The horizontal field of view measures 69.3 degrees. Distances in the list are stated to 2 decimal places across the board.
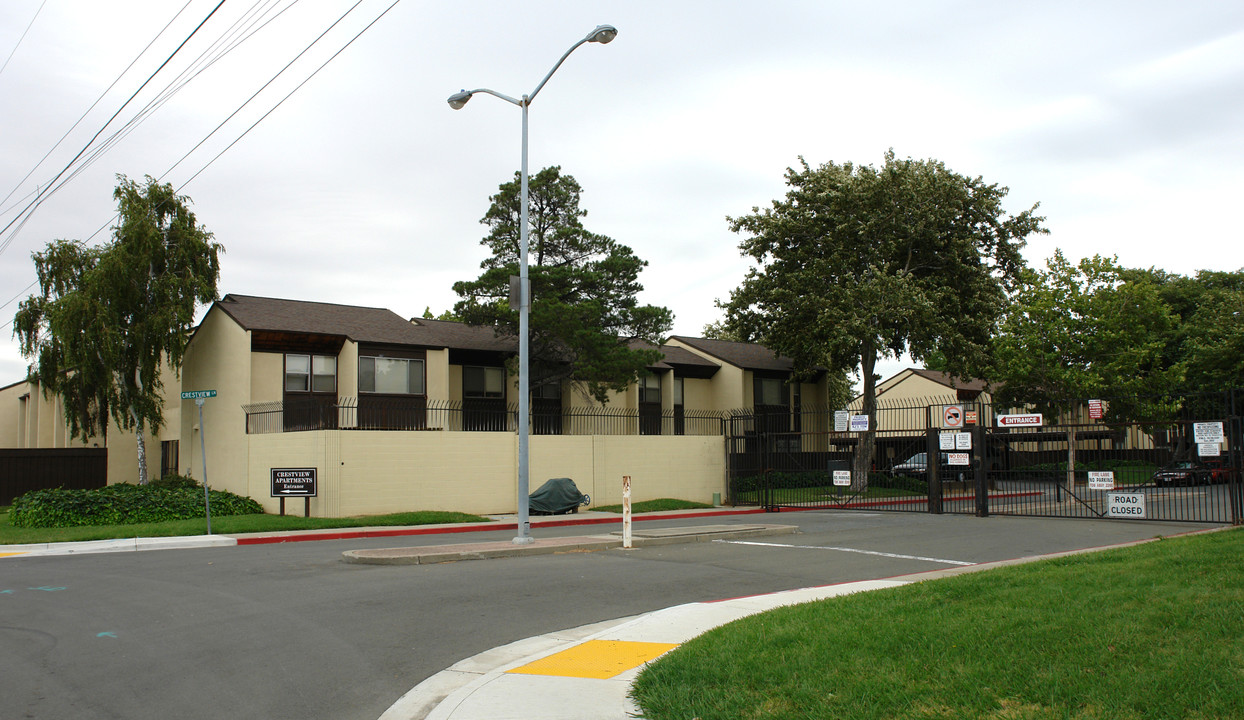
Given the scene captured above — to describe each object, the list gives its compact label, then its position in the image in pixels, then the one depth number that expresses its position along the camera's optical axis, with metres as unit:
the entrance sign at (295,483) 22.73
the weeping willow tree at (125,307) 28.08
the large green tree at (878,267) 32.94
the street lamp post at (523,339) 17.12
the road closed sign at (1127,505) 20.45
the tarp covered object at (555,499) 25.89
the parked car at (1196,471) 19.12
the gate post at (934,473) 24.16
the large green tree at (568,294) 29.53
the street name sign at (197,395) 19.73
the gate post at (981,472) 22.80
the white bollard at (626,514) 16.11
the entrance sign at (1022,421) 21.38
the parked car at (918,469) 30.03
